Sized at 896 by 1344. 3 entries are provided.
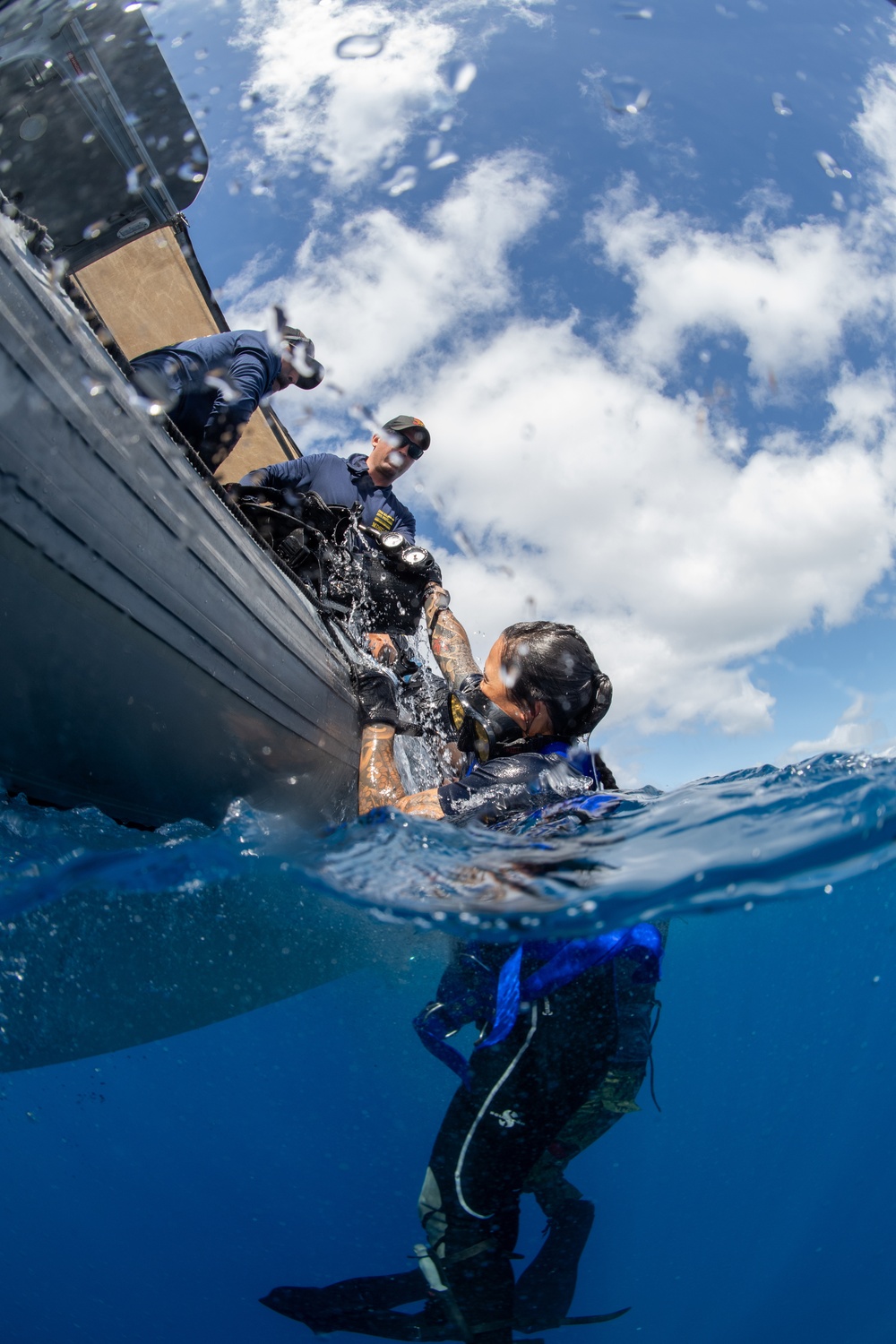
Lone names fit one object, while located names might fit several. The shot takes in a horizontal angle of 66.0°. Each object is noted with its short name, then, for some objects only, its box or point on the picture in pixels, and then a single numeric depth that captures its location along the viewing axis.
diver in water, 2.37
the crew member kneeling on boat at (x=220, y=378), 2.89
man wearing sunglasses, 4.72
